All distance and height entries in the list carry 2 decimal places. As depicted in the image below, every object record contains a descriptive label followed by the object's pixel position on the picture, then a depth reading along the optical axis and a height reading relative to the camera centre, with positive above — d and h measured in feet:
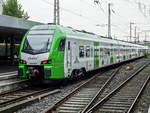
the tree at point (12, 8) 129.59 +24.52
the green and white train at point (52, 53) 36.76 -0.20
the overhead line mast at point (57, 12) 56.38 +9.92
